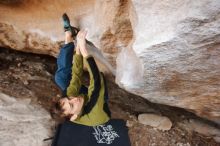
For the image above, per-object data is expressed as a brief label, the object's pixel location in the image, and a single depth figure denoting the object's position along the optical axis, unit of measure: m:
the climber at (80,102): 2.58
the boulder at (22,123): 2.86
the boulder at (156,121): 3.29
